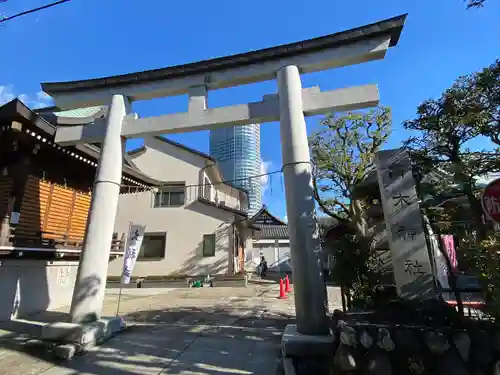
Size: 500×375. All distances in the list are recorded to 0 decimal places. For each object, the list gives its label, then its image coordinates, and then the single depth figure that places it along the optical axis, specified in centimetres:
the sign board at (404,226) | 541
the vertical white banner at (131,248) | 836
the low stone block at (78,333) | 566
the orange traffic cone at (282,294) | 1354
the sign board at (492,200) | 364
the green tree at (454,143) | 492
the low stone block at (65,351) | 530
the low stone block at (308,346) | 466
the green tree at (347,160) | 998
